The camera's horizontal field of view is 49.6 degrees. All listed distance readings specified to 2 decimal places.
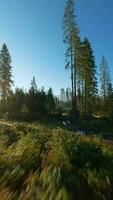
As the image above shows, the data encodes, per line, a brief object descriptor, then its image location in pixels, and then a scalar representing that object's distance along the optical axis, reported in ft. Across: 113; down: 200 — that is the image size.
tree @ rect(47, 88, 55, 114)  67.46
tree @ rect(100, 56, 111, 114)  97.24
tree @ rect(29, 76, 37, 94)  61.52
